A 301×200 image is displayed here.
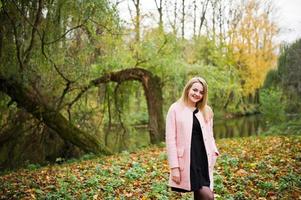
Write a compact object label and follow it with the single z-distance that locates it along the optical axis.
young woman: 3.71
